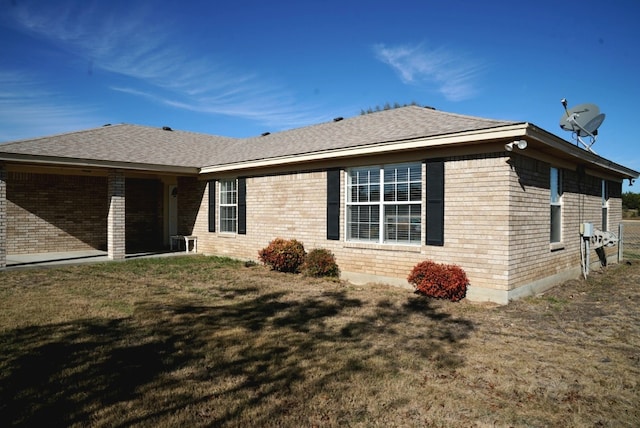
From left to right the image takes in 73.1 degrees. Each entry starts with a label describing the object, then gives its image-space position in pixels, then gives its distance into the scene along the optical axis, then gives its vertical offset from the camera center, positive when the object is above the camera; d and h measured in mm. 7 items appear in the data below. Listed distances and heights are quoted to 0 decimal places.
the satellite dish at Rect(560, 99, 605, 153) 11727 +2620
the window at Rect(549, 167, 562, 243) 9609 +260
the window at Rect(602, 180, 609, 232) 13230 +295
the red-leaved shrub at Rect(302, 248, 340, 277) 10133 -1178
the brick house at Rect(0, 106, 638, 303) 7922 +525
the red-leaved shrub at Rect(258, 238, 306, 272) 10781 -1022
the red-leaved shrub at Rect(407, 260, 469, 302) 7734 -1206
